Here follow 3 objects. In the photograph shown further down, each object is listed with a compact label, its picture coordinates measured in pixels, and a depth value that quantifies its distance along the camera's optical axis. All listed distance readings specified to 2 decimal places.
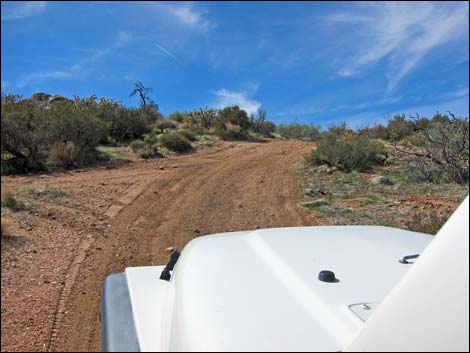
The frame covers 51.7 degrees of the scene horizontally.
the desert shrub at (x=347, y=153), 8.94
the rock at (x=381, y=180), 8.05
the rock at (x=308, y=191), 8.30
